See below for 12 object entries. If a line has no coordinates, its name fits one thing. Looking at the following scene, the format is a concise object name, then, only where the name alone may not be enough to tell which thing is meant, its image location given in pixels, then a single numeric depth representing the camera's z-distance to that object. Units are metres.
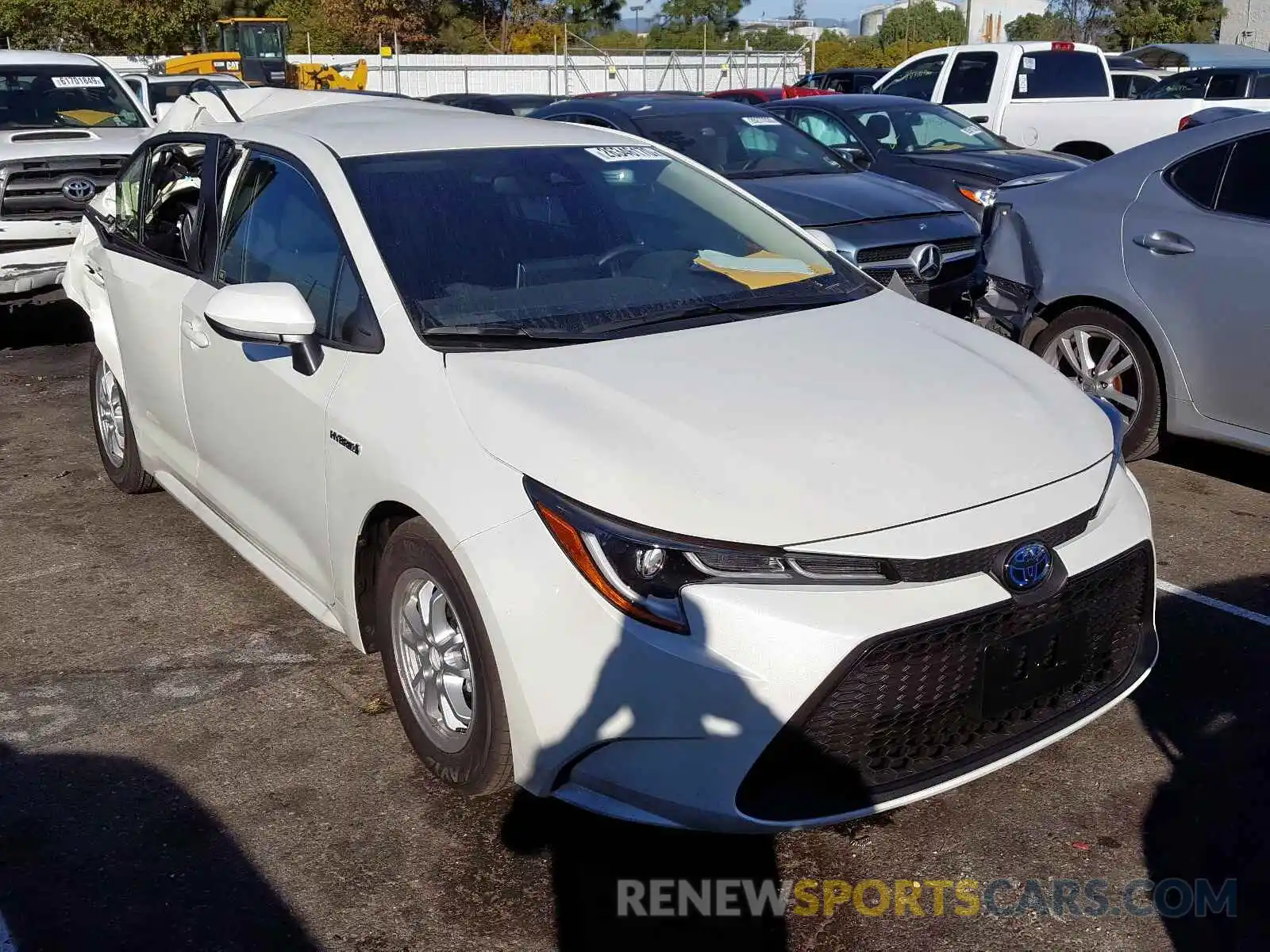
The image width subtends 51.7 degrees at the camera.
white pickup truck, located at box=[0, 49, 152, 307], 8.77
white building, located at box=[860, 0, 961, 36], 110.88
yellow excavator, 27.56
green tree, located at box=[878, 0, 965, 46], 65.57
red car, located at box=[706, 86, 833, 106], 17.88
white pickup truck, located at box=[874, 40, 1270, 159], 12.72
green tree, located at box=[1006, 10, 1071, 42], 55.13
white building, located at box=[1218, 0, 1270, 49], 42.56
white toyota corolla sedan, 2.73
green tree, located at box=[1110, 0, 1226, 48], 44.12
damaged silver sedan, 5.22
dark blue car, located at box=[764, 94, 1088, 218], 10.01
